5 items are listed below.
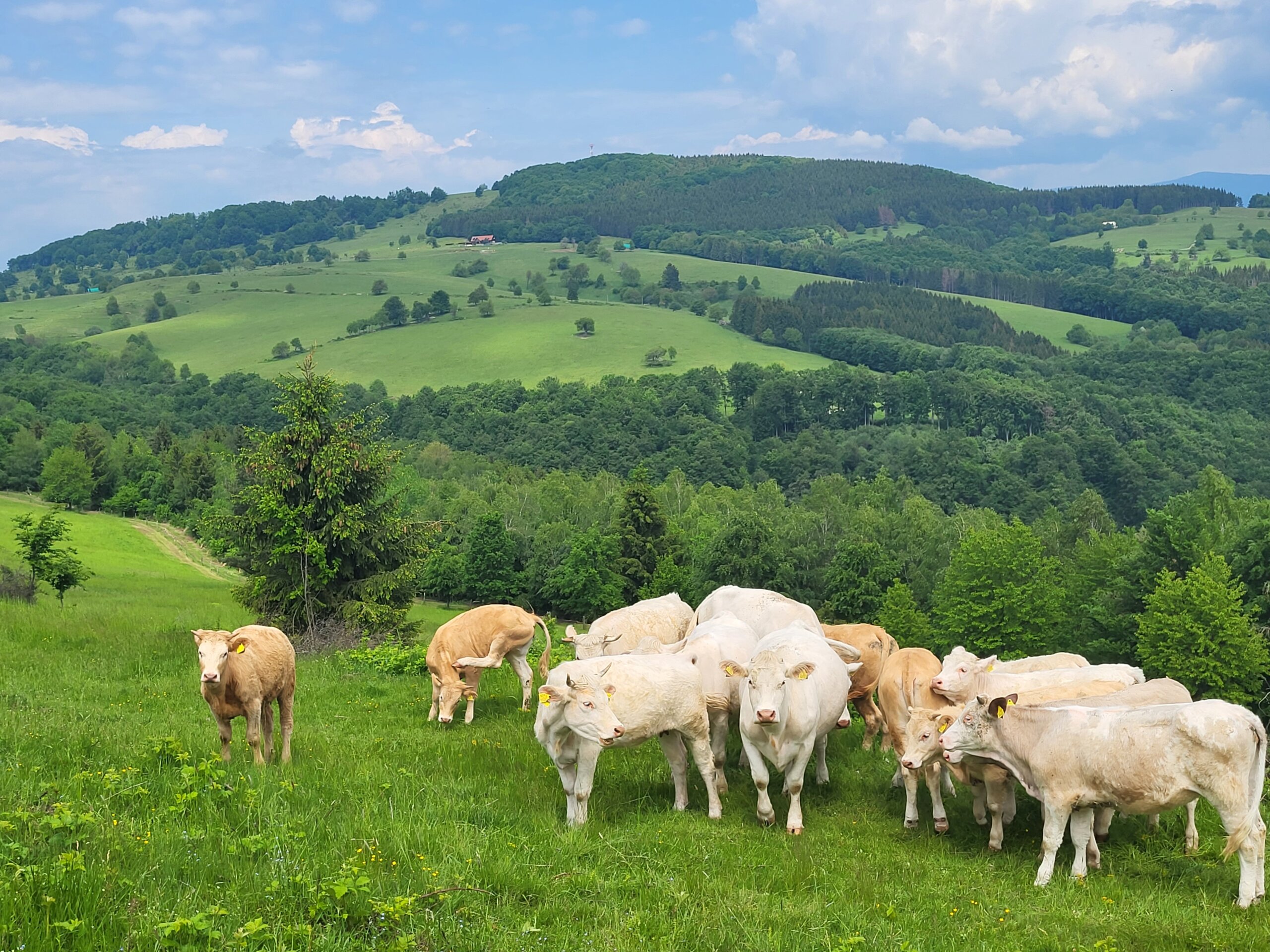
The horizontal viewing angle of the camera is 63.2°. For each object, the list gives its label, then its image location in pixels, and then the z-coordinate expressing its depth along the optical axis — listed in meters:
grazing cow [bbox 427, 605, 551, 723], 16.94
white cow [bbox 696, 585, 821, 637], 16.66
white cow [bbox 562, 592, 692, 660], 16.12
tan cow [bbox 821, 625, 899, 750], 15.66
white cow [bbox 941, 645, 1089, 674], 15.09
